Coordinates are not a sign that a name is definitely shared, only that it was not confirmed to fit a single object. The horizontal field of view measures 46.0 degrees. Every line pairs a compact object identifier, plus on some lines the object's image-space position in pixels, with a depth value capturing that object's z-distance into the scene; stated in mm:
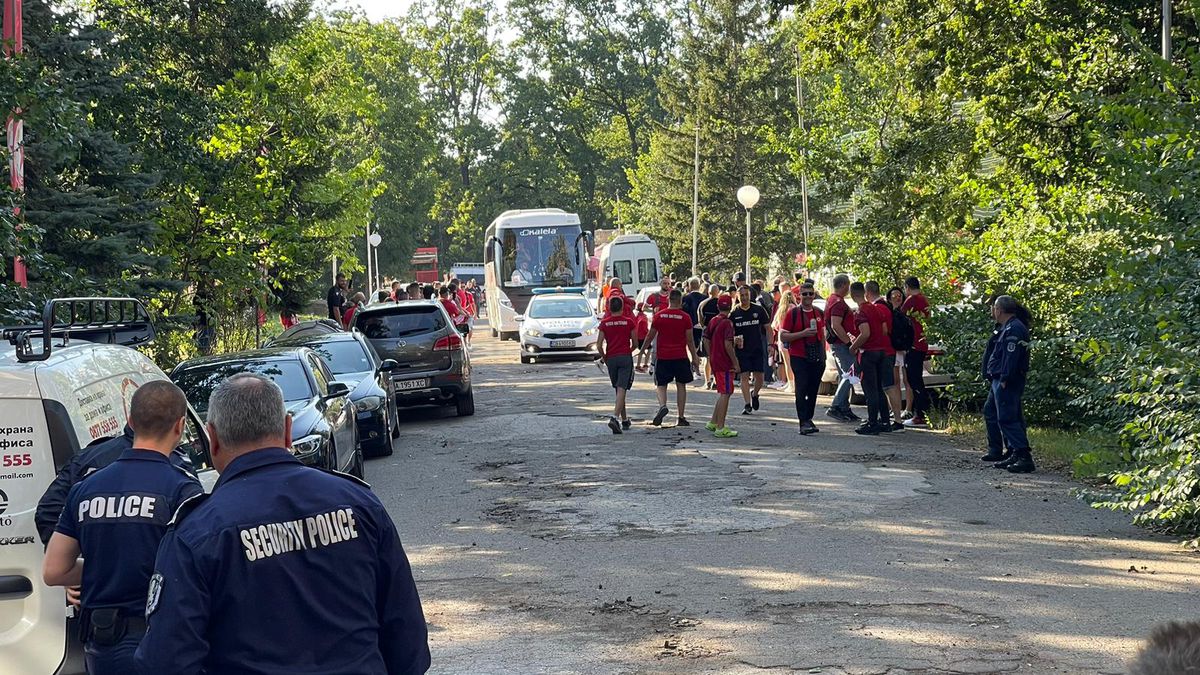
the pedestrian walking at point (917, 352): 17672
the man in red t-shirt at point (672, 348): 17766
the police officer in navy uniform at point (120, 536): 4594
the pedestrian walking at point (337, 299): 29031
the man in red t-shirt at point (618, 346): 18297
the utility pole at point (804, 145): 23762
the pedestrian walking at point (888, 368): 17000
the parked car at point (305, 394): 12094
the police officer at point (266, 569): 3256
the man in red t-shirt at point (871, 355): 16859
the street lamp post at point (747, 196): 34656
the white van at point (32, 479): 5453
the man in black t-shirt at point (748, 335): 18453
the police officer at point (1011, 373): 13477
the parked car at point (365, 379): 15914
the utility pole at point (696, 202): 61734
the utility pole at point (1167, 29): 15414
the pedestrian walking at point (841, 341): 17609
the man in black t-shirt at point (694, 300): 25172
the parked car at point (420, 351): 20141
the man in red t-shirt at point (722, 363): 16675
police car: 32312
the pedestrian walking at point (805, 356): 17188
